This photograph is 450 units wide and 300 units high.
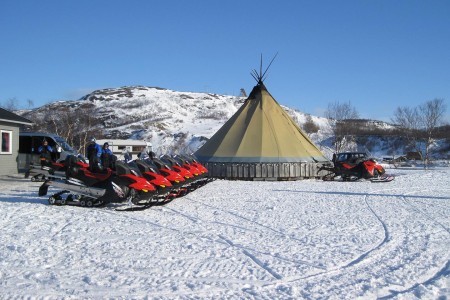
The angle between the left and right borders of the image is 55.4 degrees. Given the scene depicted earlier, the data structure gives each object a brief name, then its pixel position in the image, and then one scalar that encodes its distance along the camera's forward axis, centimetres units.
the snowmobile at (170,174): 1313
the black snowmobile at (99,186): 1083
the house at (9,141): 1986
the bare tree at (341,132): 5262
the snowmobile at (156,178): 1184
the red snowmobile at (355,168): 2114
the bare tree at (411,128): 4956
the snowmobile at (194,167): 1559
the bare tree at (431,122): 4647
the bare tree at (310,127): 7825
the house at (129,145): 4516
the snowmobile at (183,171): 1426
